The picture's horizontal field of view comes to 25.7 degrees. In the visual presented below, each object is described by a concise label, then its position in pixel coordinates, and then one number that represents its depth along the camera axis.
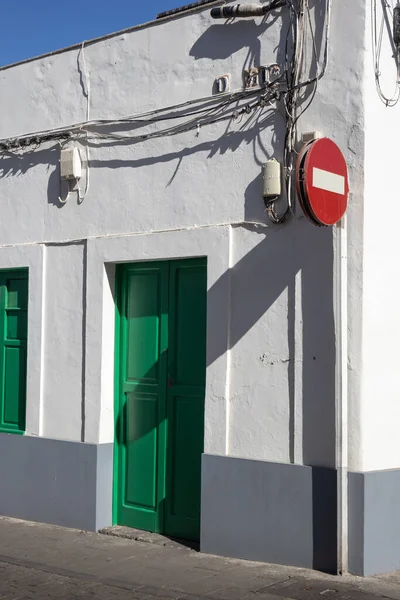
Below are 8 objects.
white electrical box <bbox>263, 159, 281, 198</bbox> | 6.98
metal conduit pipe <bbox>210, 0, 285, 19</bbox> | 7.12
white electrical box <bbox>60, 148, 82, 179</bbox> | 8.50
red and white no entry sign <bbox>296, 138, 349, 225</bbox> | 6.11
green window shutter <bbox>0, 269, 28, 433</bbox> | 9.12
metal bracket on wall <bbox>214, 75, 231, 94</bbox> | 7.48
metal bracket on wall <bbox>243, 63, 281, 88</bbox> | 7.16
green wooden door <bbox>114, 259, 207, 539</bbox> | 7.73
